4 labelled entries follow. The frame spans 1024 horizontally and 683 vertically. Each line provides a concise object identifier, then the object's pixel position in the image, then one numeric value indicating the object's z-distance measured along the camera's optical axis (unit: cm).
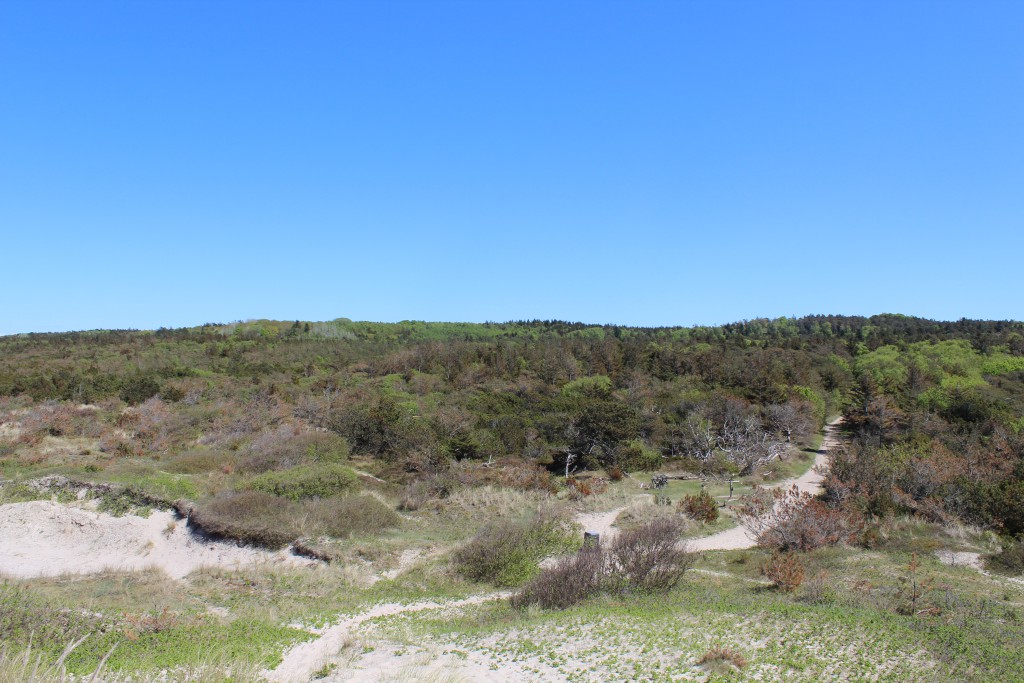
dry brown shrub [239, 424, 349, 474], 2704
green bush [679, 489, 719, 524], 2317
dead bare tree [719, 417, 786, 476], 3281
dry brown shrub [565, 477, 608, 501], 2608
